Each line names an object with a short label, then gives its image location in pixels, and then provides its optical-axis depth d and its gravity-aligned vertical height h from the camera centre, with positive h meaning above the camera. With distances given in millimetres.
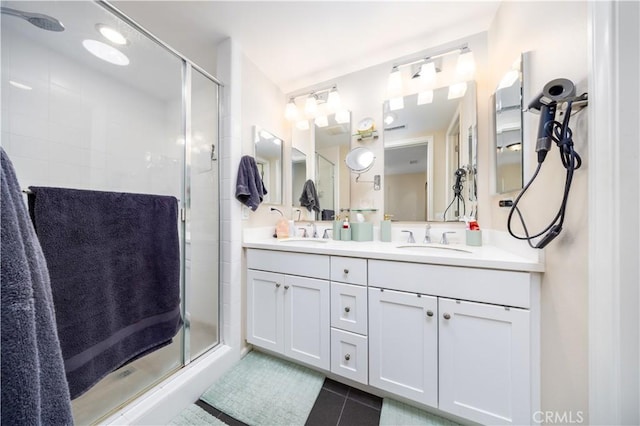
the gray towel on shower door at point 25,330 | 365 -224
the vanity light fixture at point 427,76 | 1372 +972
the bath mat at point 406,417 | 991 -1002
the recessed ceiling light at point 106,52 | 1188 +959
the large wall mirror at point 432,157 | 1396 +403
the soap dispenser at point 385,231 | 1493 -128
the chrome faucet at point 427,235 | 1433 -150
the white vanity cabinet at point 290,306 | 1187 -577
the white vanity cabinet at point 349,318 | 1085 -567
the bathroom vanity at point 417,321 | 831 -525
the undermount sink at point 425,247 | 1253 -211
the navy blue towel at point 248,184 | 1409 +204
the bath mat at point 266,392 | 1030 -999
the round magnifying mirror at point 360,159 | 1652 +437
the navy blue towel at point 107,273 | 745 -257
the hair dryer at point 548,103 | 604 +342
